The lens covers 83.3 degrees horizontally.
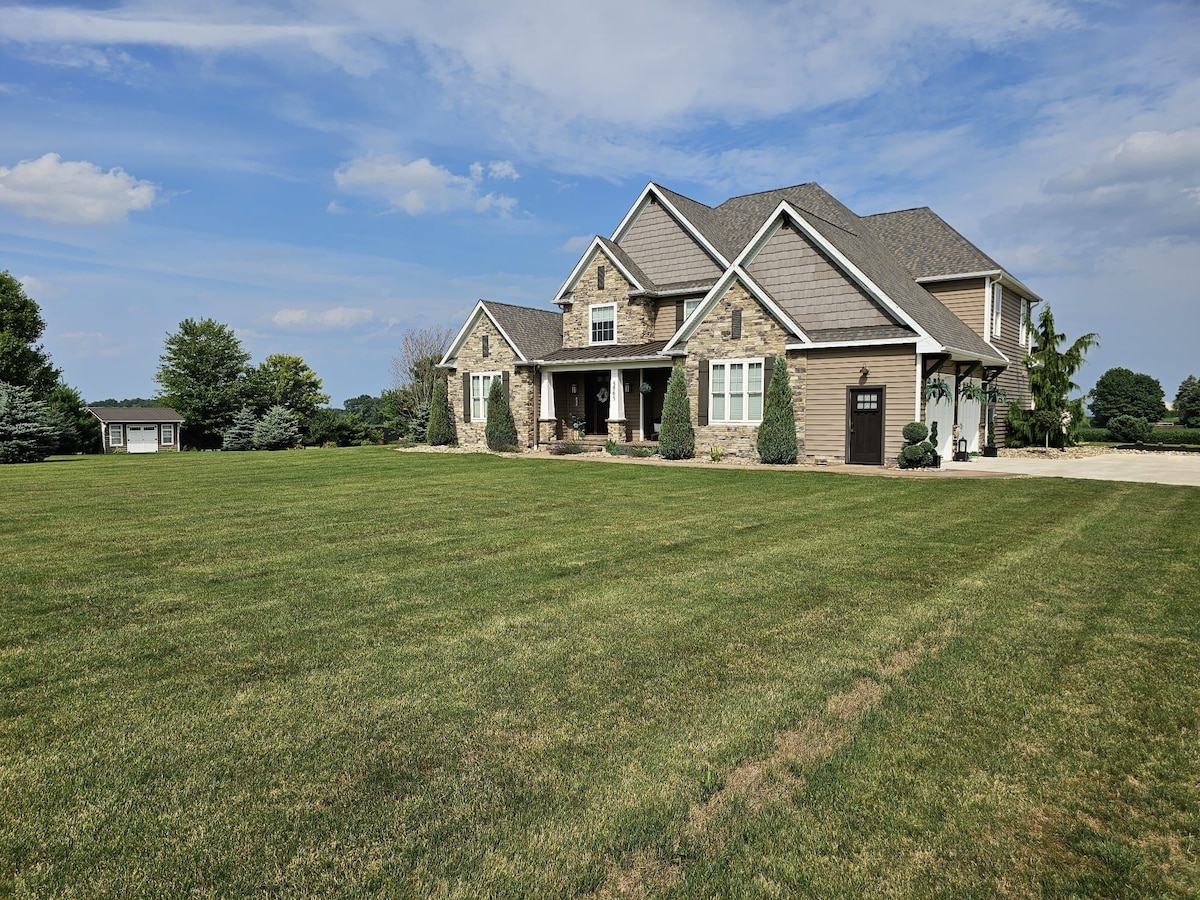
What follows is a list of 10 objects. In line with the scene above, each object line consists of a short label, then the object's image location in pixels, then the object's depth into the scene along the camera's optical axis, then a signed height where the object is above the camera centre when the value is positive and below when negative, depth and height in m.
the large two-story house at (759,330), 19.59 +3.38
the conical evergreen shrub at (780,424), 20.22 +0.08
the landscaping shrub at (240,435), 43.12 -0.30
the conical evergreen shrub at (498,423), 27.89 +0.23
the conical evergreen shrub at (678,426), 22.06 +0.05
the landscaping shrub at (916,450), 18.19 -0.65
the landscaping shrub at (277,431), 40.47 -0.05
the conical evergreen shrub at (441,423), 30.19 +0.27
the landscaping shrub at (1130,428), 31.00 -0.20
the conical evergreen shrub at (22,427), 24.52 +0.18
